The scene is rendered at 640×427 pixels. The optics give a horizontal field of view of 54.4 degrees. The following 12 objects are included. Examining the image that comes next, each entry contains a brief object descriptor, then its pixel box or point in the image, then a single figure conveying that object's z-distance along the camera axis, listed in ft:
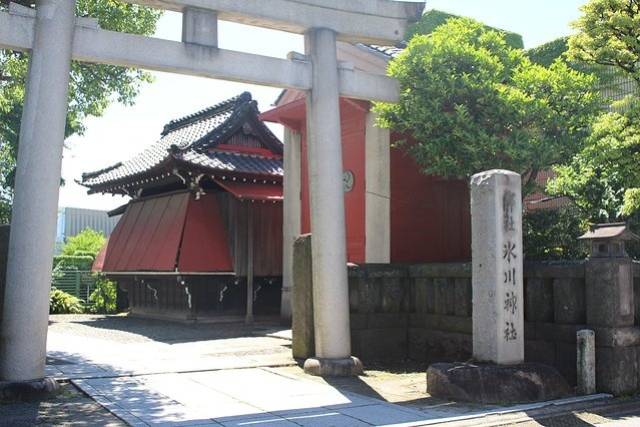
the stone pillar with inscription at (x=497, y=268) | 26.73
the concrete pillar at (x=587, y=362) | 26.73
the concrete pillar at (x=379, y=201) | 45.39
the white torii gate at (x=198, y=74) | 25.75
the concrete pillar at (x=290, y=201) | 57.11
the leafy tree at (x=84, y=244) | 101.45
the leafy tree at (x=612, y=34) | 29.99
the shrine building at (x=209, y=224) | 58.03
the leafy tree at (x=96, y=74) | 43.91
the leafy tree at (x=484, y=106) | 34.55
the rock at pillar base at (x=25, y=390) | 24.76
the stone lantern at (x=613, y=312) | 26.84
